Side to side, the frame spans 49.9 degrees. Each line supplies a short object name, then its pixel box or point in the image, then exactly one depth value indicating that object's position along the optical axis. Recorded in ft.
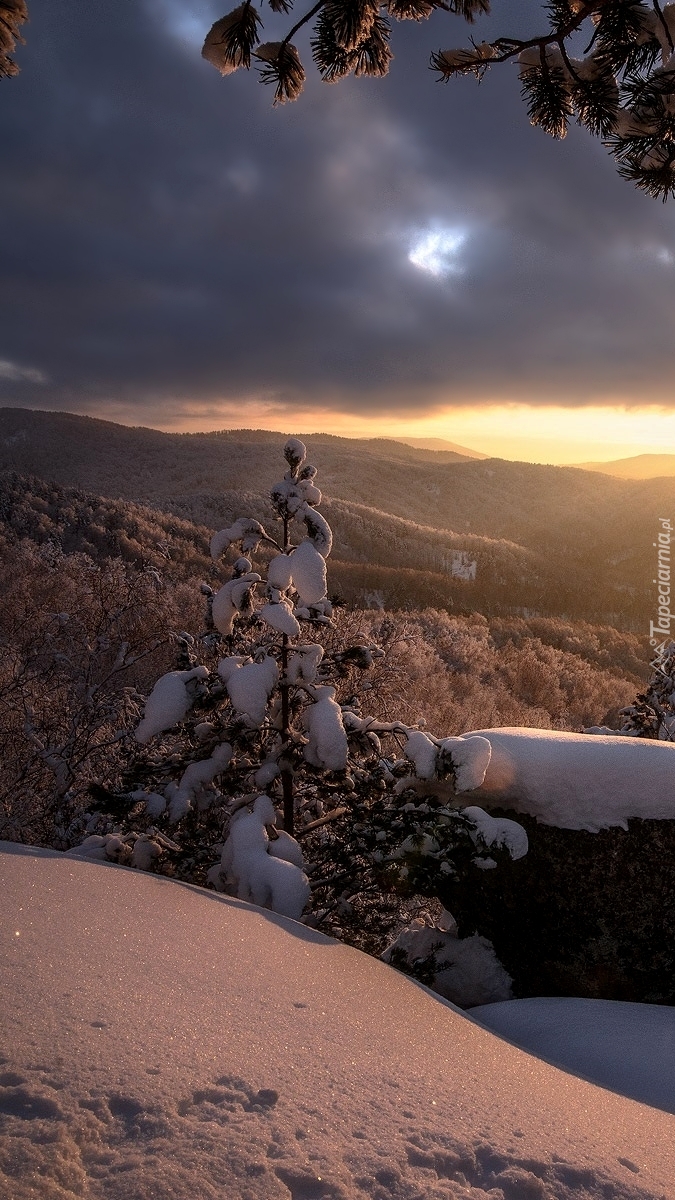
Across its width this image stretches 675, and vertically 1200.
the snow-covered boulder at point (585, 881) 14.37
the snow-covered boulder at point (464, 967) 14.89
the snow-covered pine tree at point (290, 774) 14.15
